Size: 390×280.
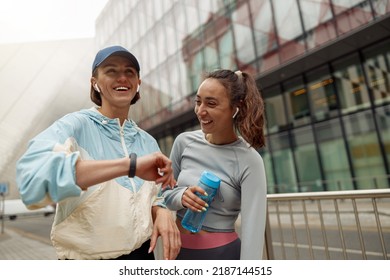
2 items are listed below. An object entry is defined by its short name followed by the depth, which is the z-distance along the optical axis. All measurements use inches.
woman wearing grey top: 38.3
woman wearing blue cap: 25.2
